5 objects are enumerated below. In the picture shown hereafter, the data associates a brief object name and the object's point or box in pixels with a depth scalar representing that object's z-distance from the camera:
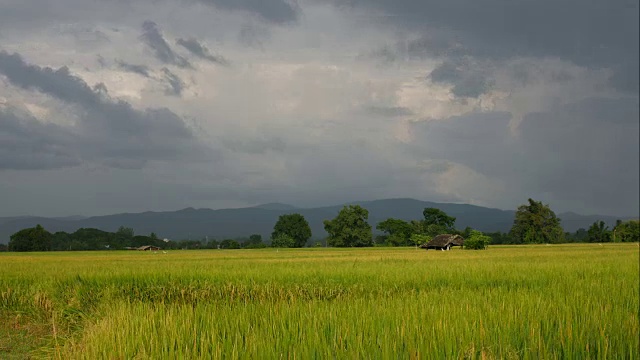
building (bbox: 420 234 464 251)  71.94
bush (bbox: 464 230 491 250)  64.00
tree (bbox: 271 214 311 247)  117.69
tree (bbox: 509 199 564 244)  103.19
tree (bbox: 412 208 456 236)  104.94
